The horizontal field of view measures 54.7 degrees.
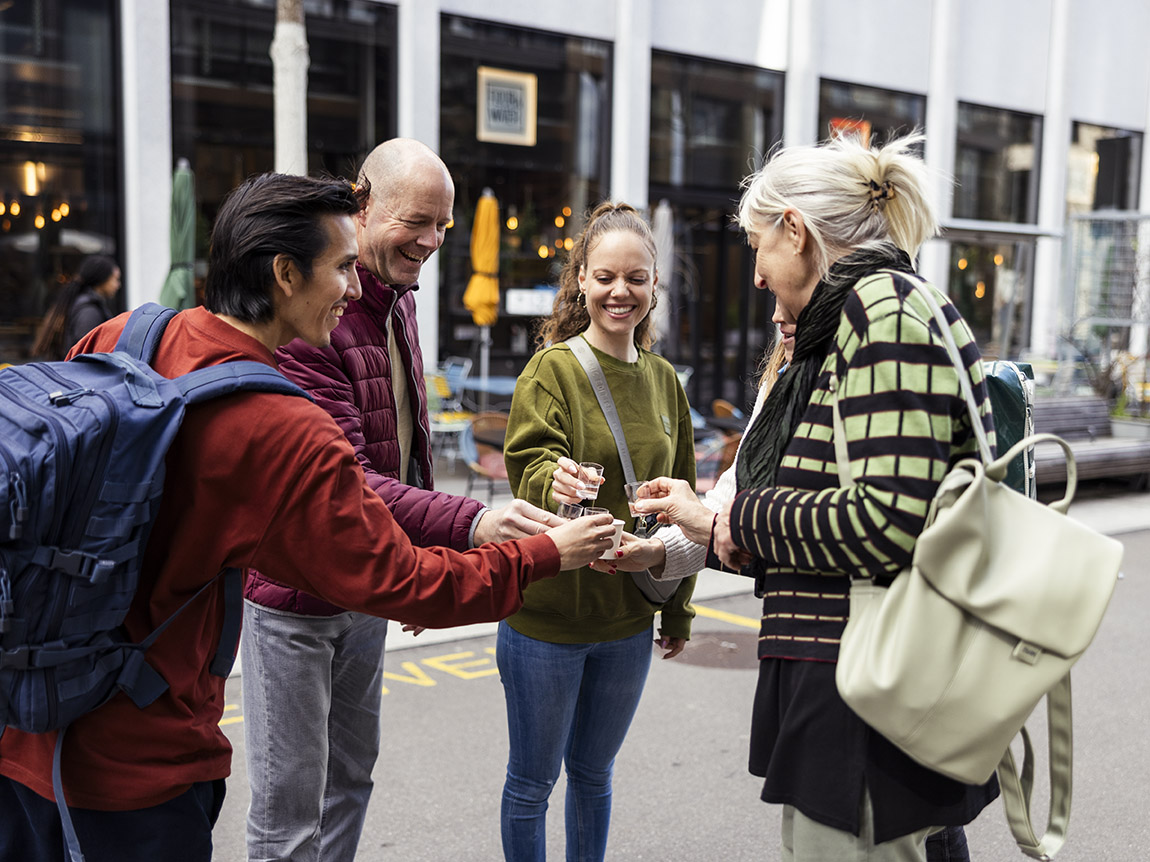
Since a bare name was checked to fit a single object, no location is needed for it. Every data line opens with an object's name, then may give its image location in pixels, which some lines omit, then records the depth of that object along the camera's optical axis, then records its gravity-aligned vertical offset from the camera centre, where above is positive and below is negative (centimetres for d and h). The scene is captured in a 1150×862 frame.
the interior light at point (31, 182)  1031 +96
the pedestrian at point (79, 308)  902 -17
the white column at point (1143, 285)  1447 +33
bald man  275 -72
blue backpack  174 -37
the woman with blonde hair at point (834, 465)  200 -30
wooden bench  1070 -143
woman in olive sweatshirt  309 -85
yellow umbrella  1208 +37
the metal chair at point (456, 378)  1248 -93
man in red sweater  194 -46
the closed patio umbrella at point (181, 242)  975 +41
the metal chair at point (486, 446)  886 -124
